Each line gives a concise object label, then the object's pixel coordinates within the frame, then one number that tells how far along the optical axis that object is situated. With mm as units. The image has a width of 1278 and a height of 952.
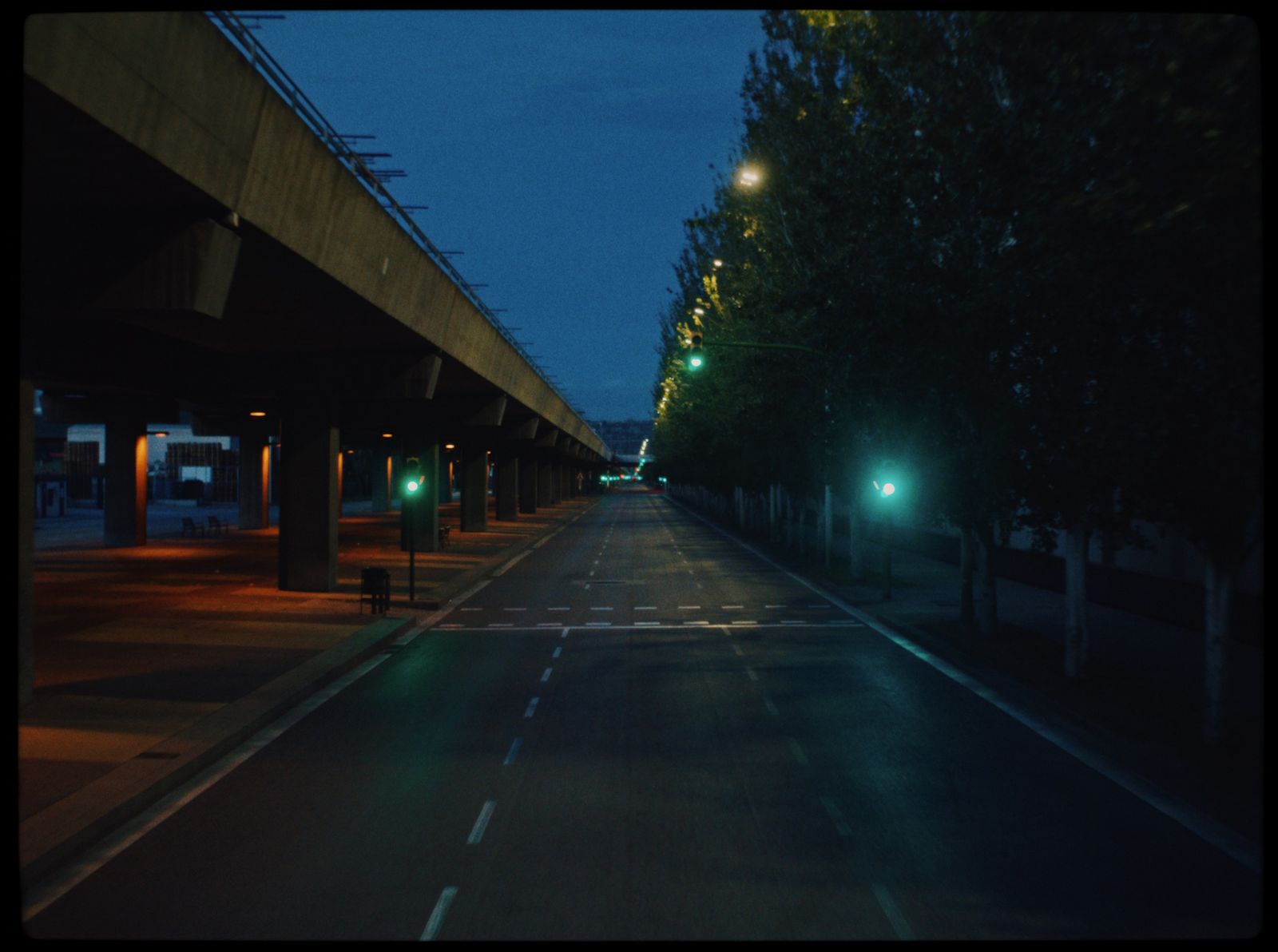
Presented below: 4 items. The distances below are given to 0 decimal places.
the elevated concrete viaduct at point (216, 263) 11172
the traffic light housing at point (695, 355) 28270
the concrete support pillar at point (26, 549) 14211
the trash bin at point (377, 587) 25312
